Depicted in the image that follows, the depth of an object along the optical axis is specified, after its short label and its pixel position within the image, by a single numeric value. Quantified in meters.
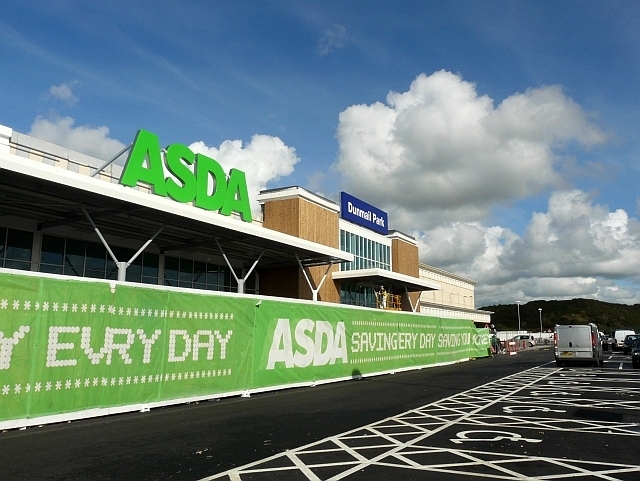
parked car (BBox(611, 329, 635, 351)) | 53.05
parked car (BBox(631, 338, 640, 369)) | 26.18
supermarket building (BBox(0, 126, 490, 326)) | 17.39
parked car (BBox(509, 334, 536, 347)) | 70.60
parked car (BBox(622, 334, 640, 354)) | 43.28
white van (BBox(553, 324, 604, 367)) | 27.78
